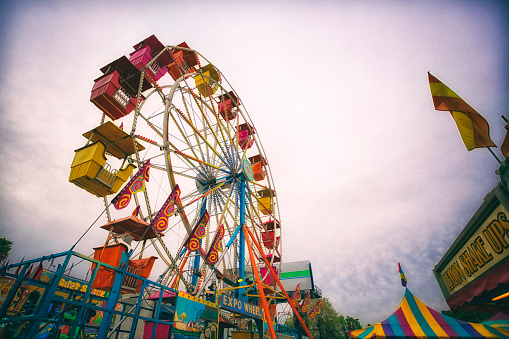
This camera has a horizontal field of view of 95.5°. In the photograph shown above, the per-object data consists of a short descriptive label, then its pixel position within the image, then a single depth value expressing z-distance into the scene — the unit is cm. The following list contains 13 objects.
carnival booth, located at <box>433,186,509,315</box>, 488
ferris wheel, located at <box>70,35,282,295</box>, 842
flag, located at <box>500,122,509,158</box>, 477
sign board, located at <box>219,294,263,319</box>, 881
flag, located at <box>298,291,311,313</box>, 2059
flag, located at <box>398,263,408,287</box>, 938
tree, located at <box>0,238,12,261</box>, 3386
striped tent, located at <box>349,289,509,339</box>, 657
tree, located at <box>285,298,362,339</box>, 3259
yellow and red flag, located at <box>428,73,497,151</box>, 588
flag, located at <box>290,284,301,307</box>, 1932
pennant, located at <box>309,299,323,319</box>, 2206
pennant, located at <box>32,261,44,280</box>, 622
